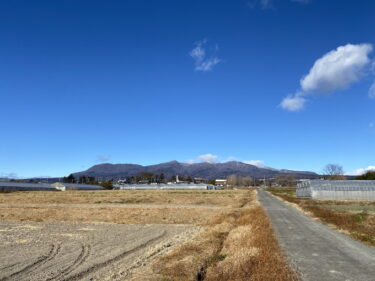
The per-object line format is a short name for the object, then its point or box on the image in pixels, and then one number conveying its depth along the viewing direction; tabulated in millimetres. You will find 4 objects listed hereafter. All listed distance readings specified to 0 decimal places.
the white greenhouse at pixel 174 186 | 160625
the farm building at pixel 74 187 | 147150
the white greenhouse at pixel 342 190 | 66188
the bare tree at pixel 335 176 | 166350
